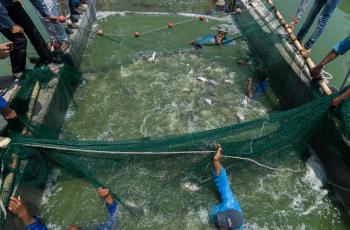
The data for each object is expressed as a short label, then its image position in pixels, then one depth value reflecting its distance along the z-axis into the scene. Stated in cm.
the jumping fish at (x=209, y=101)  686
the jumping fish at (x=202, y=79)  743
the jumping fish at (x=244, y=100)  683
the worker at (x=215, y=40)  832
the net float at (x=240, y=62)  792
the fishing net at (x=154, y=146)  400
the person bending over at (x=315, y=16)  612
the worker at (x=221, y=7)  1004
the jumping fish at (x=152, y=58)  798
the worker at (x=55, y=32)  629
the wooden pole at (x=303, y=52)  528
